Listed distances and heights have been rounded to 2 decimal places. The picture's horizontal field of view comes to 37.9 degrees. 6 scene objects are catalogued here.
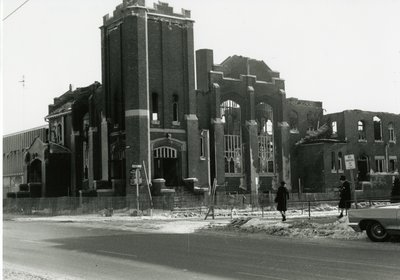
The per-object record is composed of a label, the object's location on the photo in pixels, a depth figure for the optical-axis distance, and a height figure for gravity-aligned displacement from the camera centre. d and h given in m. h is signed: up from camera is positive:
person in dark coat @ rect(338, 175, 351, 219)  24.64 -0.64
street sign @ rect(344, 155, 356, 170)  21.94 +0.71
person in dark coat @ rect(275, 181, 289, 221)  25.36 -0.71
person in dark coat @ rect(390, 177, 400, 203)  28.12 -0.50
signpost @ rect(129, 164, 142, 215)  39.57 +0.71
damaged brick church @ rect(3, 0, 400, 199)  43.41 +4.95
